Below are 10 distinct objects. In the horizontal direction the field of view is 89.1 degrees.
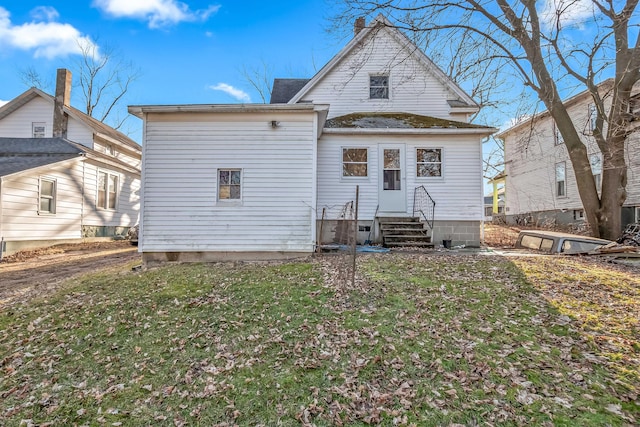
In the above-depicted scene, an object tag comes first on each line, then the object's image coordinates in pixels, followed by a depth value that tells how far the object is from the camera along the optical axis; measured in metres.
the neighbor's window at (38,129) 17.03
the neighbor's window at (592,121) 15.13
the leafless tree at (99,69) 26.84
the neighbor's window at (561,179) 17.42
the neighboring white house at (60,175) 11.66
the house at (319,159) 8.64
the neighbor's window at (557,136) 17.92
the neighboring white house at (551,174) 14.46
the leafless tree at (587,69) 10.21
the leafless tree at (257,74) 28.38
